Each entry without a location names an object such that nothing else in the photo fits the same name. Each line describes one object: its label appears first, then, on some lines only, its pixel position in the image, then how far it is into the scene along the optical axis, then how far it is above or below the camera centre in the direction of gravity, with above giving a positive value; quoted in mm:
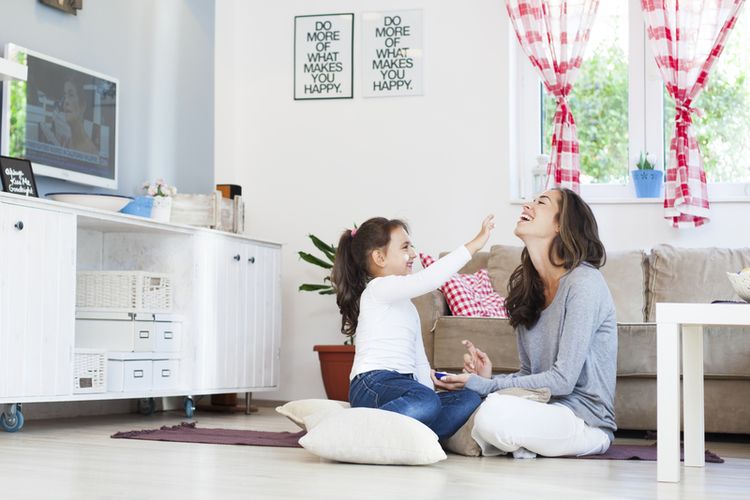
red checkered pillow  4285 -32
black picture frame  5570 +1245
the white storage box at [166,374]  4242 -358
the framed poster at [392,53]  5477 +1273
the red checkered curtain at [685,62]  4895 +1106
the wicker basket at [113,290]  4191 -5
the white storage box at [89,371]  3822 -311
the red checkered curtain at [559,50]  5123 +1214
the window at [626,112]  5148 +917
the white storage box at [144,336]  4162 -194
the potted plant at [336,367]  4926 -378
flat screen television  4102 +721
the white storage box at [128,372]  4031 -332
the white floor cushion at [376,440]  2689 -399
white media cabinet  3533 -19
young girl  3014 -92
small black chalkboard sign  3770 +421
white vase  4477 +355
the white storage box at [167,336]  4262 -199
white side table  2527 -177
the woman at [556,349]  2941 -182
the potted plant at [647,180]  5082 +545
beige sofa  3781 -159
